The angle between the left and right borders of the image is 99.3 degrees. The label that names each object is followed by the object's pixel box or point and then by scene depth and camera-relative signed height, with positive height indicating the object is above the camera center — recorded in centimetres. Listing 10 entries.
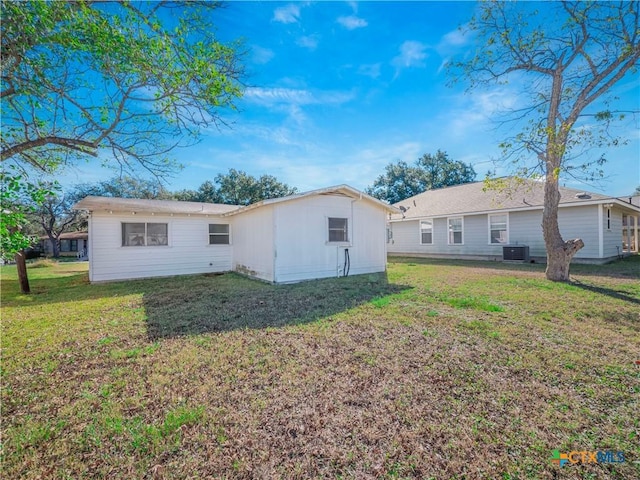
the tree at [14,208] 260 +41
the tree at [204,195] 3112 +575
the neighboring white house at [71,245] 2892 +21
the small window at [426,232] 1672 +35
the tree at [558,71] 736 +494
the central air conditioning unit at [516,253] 1240 -81
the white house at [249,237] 887 +19
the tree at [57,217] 2495 +293
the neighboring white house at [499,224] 1141 +60
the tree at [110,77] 408 +296
